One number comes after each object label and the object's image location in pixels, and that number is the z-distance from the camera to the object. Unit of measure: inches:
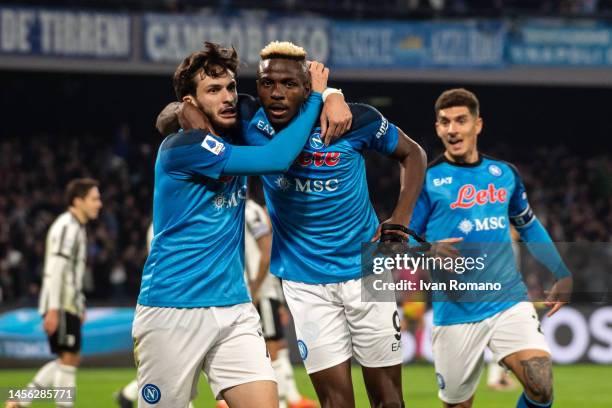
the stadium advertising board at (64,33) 1542.8
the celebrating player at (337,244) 430.6
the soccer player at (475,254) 514.9
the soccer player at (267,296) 725.3
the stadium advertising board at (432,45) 1733.5
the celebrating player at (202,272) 383.9
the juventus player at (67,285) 740.0
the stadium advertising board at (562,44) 1780.3
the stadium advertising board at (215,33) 1622.8
